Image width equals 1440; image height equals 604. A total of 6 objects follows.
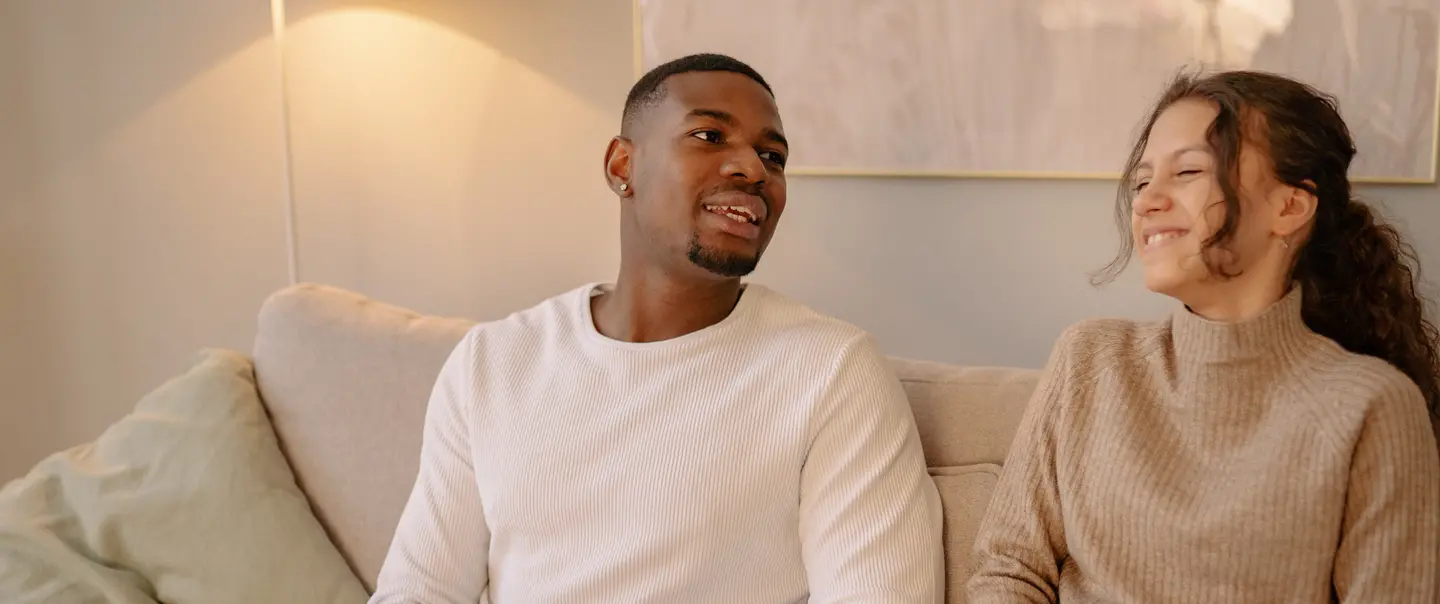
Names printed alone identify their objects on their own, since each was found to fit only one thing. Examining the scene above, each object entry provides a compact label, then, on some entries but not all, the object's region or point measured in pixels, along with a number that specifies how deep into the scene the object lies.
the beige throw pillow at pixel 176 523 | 1.78
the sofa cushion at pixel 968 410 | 1.59
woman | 1.22
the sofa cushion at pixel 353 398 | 1.89
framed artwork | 1.61
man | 1.44
